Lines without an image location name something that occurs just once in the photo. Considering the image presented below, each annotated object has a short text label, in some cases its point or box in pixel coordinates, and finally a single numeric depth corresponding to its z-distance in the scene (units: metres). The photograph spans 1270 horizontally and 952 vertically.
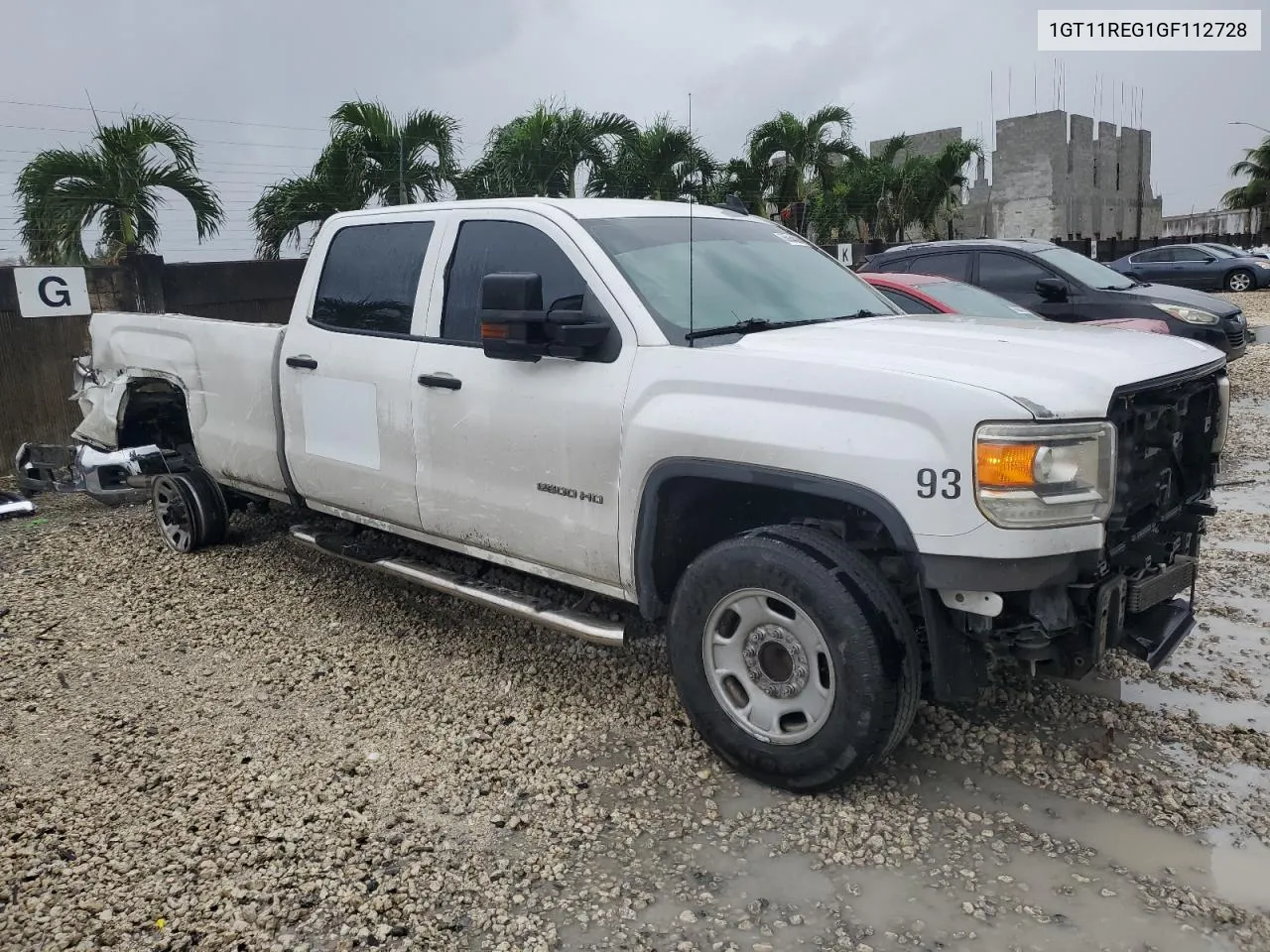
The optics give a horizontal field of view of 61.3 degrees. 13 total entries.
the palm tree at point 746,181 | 19.80
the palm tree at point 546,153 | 14.25
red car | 8.00
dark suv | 10.27
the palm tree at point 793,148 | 21.70
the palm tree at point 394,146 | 12.76
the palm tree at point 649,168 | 15.52
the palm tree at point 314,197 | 12.04
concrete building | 53.88
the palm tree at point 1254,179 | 52.06
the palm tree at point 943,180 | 28.23
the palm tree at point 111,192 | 10.38
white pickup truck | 3.13
